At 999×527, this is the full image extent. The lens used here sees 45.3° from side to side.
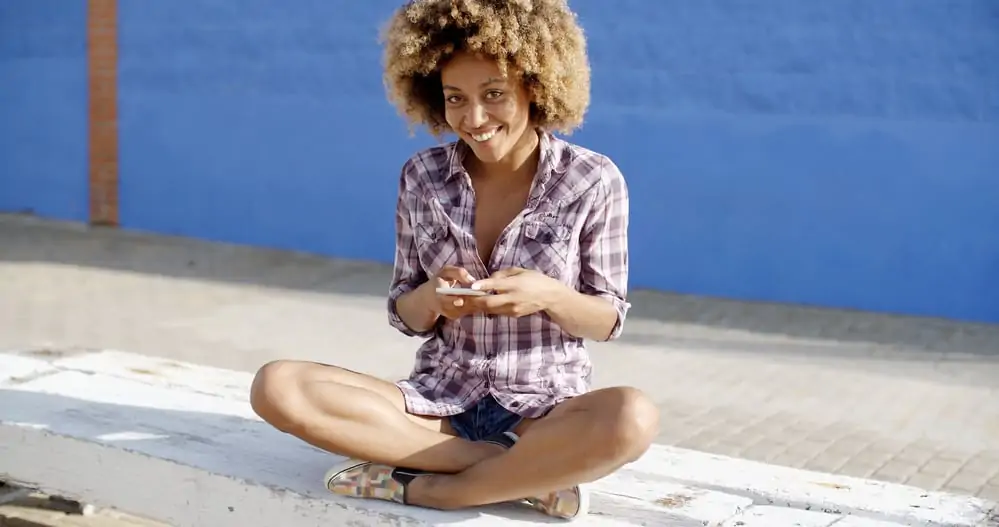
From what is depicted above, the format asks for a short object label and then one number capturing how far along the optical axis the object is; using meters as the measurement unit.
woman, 2.62
